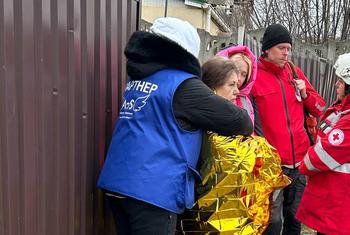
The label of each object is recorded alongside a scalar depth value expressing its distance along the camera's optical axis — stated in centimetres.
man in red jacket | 403
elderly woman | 293
